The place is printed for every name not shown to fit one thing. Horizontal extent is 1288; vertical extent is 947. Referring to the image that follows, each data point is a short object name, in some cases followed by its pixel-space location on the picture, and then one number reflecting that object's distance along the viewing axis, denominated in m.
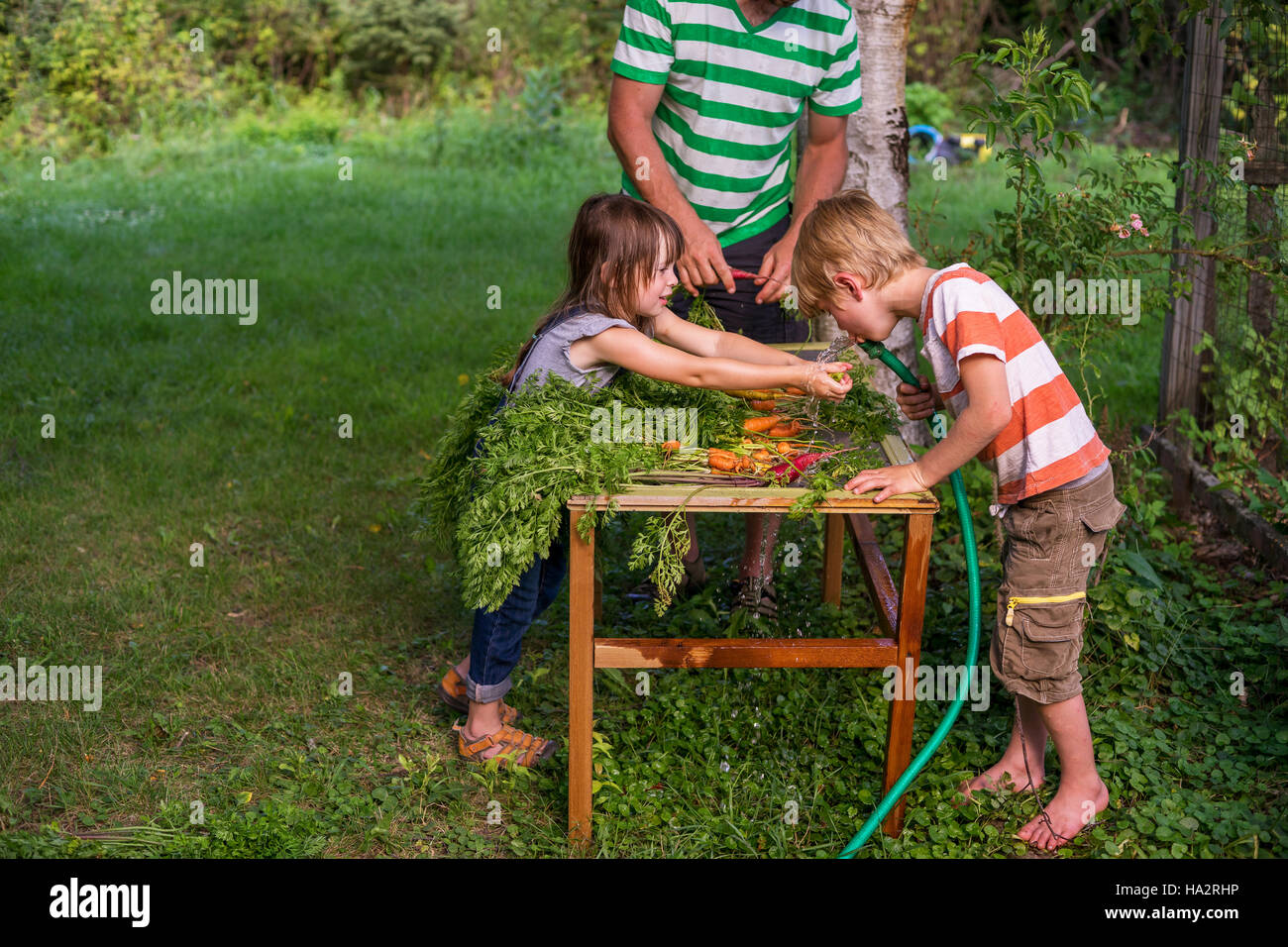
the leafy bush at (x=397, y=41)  14.19
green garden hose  2.83
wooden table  2.60
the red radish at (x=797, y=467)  2.74
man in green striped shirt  3.55
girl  2.90
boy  2.65
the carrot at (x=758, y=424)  3.04
